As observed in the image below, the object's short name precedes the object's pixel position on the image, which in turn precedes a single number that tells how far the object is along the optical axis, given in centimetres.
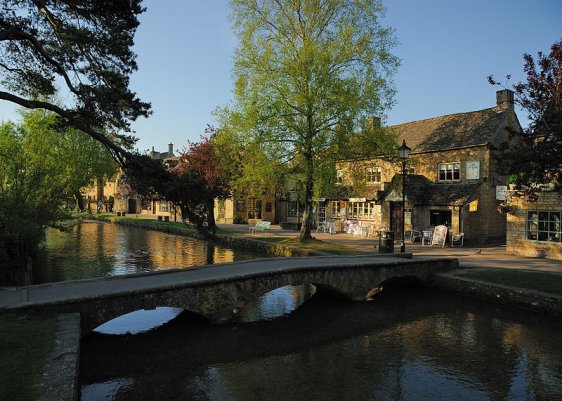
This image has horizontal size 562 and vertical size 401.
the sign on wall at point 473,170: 2497
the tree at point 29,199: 1316
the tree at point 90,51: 1105
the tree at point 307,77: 2134
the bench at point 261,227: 3094
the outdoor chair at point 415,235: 2561
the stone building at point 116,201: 5994
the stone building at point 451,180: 2459
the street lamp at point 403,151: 1770
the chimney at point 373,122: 2225
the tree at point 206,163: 2980
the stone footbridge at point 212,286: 927
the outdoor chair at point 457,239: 2400
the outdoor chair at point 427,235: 2447
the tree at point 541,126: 1186
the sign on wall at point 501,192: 2353
